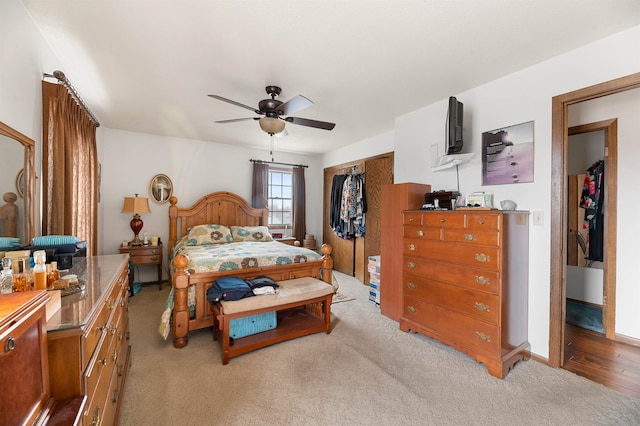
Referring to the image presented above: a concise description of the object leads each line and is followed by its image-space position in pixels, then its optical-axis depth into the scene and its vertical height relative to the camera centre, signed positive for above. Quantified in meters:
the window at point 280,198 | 5.75 +0.27
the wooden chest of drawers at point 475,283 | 2.14 -0.62
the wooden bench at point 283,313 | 2.32 -0.98
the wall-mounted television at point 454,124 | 2.62 +0.84
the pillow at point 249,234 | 4.52 -0.40
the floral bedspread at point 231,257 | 2.64 -0.52
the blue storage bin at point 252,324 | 2.49 -1.08
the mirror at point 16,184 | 1.53 +0.15
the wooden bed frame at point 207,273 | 2.52 -0.62
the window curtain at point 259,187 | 5.29 +0.45
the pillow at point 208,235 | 4.14 -0.39
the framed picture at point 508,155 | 2.41 +0.52
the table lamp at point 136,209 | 4.11 +0.01
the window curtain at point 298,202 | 5.81 +0.18
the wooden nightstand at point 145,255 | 4.06 -0.69
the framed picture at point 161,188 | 4.54 +0.36
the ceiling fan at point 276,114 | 2.55 +0.93
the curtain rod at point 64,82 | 1.98 +0.98
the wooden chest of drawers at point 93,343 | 0.88 -0.52
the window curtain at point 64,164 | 1.99 +0.37
